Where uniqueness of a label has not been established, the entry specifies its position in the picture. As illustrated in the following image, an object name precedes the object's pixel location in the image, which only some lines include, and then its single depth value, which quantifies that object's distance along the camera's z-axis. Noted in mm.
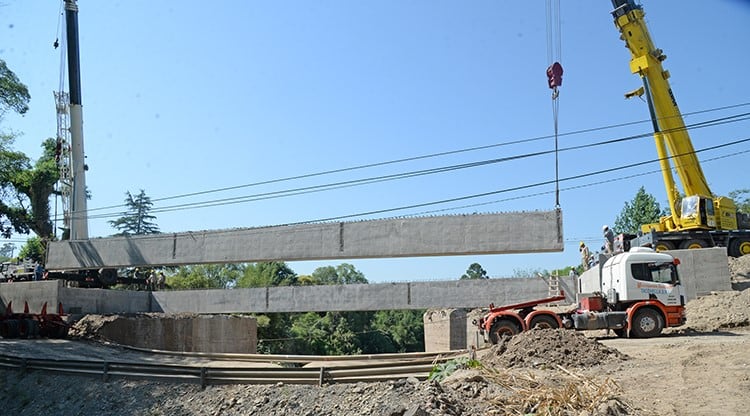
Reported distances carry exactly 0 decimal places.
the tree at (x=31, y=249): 47656
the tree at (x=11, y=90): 24197
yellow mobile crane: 23891
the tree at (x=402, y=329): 65875
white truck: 15867
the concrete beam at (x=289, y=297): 21688
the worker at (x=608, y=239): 22484
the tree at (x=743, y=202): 60459
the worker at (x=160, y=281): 30562
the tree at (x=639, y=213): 61125
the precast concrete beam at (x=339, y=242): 20609
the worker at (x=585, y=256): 22406
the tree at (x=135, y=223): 78081
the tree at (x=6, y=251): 52738
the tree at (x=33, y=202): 43781
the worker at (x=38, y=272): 26095
